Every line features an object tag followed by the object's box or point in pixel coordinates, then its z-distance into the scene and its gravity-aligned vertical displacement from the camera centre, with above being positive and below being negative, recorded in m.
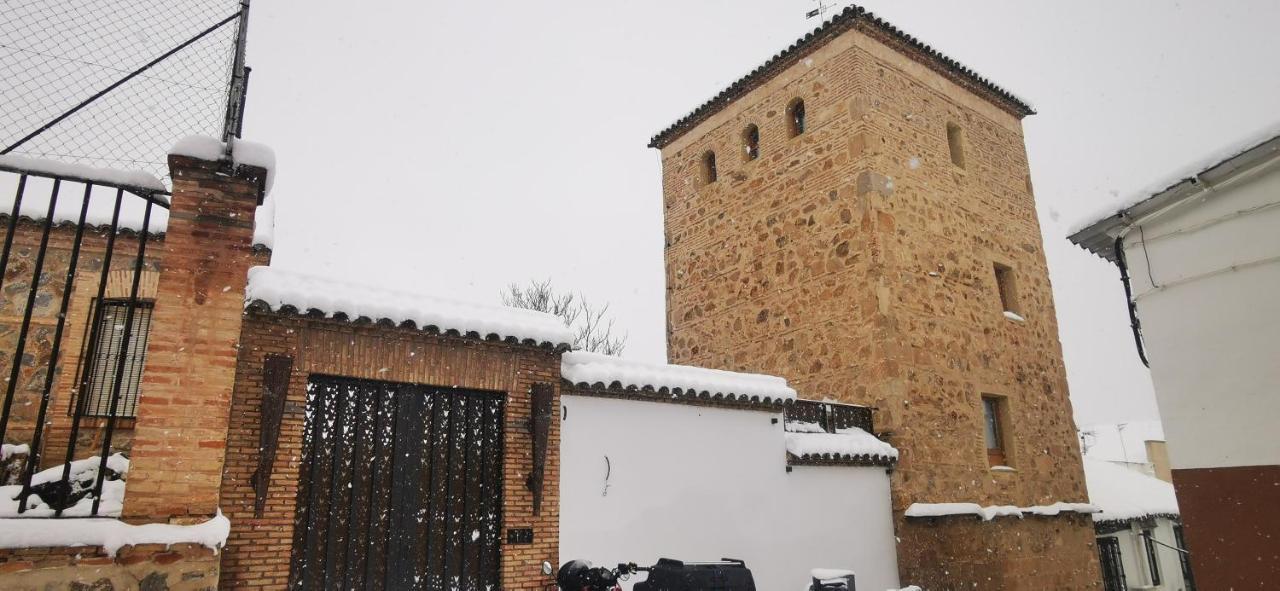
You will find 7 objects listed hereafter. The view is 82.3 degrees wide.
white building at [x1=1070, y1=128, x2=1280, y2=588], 4.93 +1.09
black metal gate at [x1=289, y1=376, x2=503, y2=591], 5.57 +0.17
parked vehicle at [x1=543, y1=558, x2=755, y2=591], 5.87 -0.53
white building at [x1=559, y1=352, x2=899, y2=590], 6.85 +0.30
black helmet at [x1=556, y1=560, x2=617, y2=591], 5.84 -0.53
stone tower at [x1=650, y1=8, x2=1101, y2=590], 9.90 +3.39
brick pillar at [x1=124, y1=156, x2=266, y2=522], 3.76 +0.88
